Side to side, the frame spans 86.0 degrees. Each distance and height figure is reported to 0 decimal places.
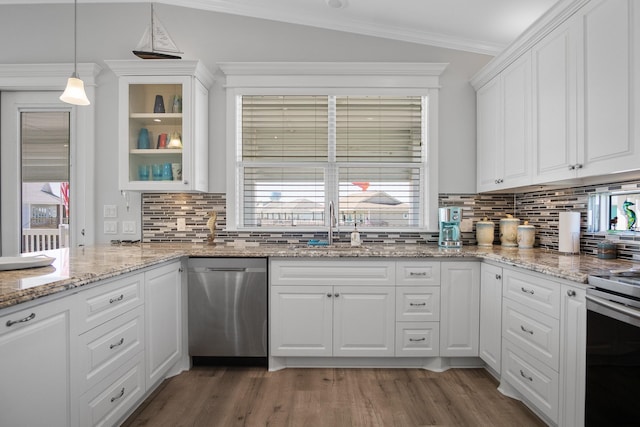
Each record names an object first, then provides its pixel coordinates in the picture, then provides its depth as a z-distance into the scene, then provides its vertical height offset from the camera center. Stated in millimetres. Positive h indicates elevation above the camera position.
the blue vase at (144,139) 2875 +593
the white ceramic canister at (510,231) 2842 -156
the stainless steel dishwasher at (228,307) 2502 -706
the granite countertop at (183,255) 1292 -290
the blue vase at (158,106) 2842 +861
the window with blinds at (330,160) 3121 +465
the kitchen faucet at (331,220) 2907 -76
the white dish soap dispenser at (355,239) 2848 -232
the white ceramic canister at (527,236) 2674 -183
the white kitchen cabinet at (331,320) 2512 -798
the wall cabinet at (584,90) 1597 +664
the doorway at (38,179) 3102 +273
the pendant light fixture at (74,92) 2100 +720
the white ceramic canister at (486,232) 2893 -169
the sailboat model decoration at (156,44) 2783 +1353
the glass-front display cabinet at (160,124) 2748 +713
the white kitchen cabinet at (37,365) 1111 -556
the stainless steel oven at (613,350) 1275 -541
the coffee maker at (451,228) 2818 -135
